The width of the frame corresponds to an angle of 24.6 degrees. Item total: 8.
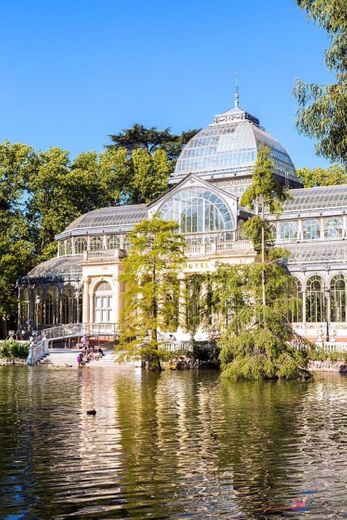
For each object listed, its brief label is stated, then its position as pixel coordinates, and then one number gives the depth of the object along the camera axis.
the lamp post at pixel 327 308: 48.01
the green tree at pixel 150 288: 40.22
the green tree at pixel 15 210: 61.62
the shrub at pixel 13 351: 48.59
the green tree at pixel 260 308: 32.84
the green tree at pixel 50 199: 68.00
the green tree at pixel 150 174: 73.56
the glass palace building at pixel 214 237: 49.84
